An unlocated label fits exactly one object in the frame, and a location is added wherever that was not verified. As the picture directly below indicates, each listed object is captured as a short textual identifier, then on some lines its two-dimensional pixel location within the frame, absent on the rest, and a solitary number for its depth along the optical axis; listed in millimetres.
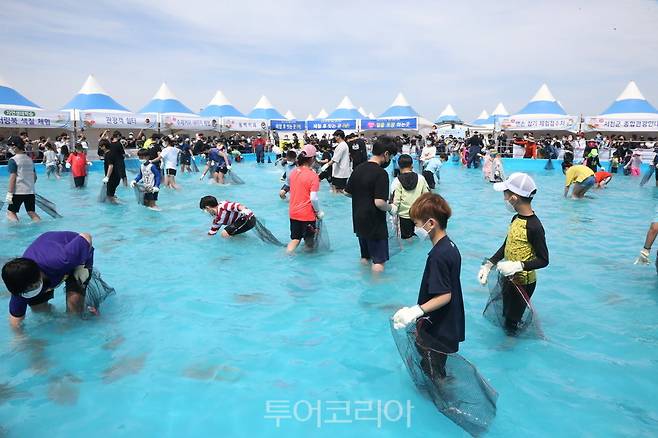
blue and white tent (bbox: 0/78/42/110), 22319
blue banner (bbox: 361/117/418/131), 34562
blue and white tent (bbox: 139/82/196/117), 31453
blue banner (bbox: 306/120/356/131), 36781
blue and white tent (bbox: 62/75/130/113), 27031
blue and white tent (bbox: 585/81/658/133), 27609
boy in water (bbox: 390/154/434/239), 7160
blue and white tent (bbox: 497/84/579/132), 28391
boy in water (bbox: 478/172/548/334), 3756
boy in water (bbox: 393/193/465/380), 2934
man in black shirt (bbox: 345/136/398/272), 5562
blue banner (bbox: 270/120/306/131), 38594
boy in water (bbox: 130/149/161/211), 10907
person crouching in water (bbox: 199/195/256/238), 7637
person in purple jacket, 3725
